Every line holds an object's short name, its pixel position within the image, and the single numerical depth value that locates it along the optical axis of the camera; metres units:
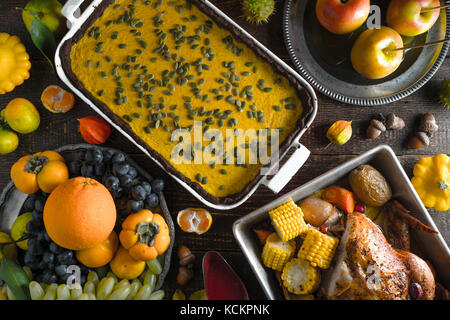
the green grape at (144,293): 0.67
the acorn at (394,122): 0.72
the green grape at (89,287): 0.68
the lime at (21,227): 0.70
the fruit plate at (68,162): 0.69
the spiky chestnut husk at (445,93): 0.71
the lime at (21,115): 0.70
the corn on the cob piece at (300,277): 0.66
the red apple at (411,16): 0.68
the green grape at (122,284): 0.68
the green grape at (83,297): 0.65
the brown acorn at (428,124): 0.72
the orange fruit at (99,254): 0.67
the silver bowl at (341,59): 0.71
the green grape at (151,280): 0.69
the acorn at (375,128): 0.72
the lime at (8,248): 0.70
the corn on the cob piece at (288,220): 0.65
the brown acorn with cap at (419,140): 0.72
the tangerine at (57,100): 0.72
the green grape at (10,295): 0.67
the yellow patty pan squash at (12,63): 0.71
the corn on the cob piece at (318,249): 0.65
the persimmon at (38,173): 0.68
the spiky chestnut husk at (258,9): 0.69
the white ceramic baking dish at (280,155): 0.67
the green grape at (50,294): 0.66
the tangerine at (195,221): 0.71
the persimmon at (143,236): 0.66
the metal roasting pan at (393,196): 0.66
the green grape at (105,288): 0.67
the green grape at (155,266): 0.69
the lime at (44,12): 0.71
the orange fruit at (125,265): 0.68
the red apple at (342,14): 0.67
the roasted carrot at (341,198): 0.69
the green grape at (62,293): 0.66
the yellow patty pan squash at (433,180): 0.70
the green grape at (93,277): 0.68
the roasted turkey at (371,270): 0.63
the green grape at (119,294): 0.67
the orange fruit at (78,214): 0.62
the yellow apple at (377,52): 0.68
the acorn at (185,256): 0.71
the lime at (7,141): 0.72
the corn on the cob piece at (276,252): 0.66
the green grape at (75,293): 0.66
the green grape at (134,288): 0.68
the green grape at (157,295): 0.68
